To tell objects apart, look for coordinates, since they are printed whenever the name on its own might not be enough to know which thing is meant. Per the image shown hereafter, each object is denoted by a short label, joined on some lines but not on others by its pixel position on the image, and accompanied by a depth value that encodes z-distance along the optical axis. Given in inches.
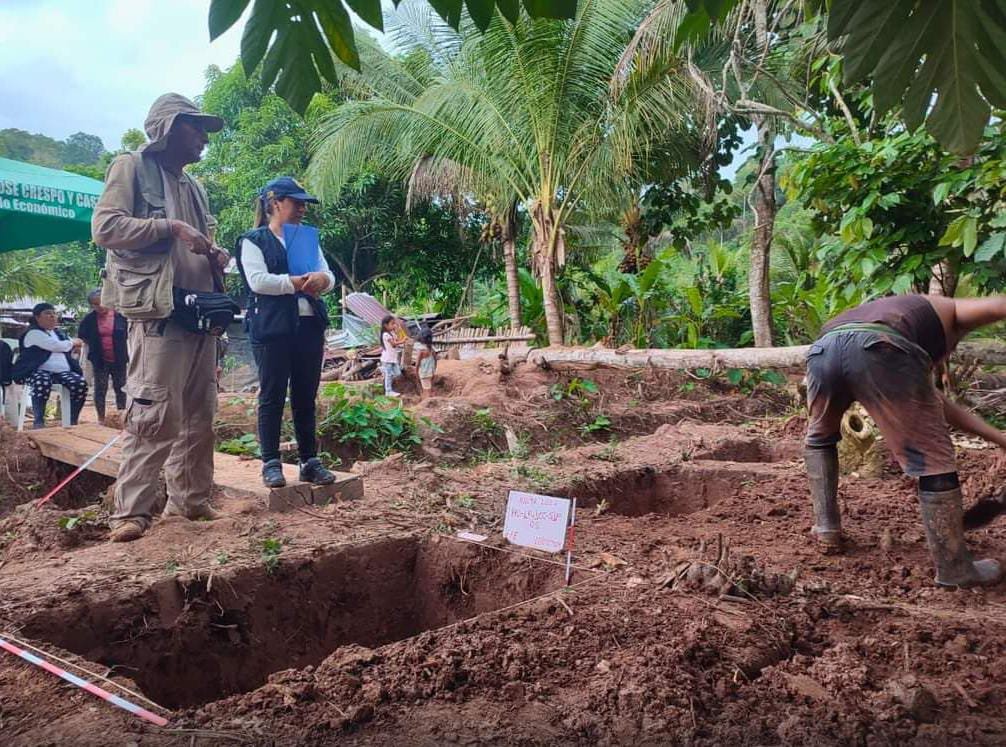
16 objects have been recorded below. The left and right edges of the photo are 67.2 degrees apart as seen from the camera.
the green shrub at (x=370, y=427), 257.8
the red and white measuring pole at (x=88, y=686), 76.0
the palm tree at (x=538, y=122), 378.3
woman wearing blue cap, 149.2
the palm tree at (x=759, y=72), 298.4
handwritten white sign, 119.6
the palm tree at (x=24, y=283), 524.7
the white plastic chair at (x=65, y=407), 281.6
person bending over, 116.4
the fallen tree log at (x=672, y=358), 236.8
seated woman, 280.4
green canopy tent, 237.1
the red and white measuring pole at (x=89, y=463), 173.0
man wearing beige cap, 134.0
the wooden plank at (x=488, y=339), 448.8
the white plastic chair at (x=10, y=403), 286.0
